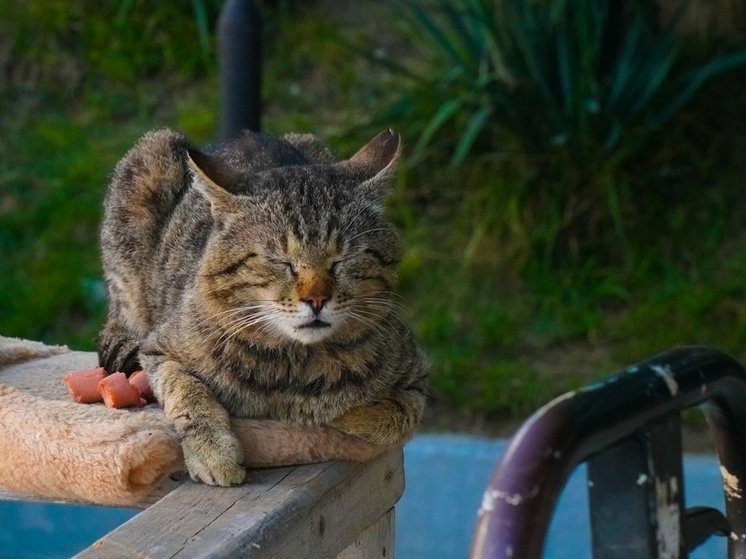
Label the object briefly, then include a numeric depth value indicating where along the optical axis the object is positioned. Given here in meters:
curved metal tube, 1.99
